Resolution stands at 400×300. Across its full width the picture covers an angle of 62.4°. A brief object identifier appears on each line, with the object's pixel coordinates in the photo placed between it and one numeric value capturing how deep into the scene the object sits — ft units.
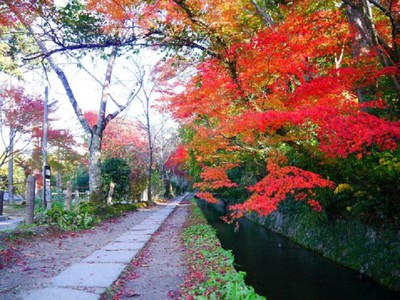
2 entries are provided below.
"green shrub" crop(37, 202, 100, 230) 30.27
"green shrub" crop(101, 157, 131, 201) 60.44
